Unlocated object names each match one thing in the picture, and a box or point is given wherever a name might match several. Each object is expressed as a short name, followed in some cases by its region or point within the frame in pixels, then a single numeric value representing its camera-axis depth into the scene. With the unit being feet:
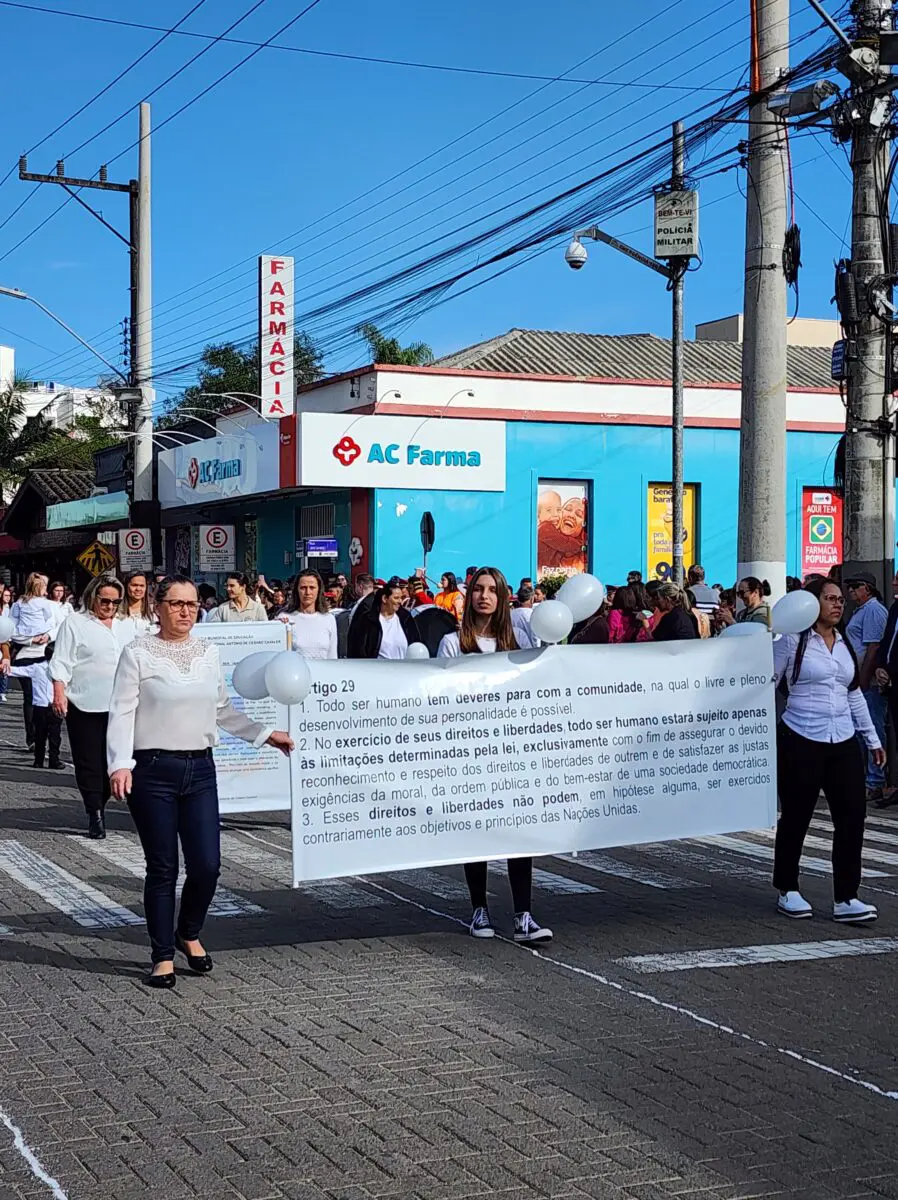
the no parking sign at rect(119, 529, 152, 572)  95.35
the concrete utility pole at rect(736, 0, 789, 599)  47.96
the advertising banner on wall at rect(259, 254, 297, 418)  110.42
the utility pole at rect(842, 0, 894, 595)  45.24
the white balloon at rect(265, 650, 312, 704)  21.75
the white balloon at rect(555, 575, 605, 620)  24.91
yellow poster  106.32
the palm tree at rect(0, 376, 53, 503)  186.19
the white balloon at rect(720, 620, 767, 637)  26.71
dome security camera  81.40
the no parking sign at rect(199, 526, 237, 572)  108.99
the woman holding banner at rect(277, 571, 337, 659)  37.88
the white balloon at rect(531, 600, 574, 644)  23.94
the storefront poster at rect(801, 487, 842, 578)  108.88
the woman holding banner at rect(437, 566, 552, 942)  24.58
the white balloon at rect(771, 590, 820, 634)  25.81
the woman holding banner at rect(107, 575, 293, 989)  21.98
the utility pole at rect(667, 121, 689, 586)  73.20
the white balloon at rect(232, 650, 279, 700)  22.49
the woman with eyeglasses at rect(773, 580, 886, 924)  26.07
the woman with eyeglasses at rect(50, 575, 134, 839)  35.06
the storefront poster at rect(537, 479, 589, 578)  102.58
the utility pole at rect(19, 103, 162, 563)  93.76
